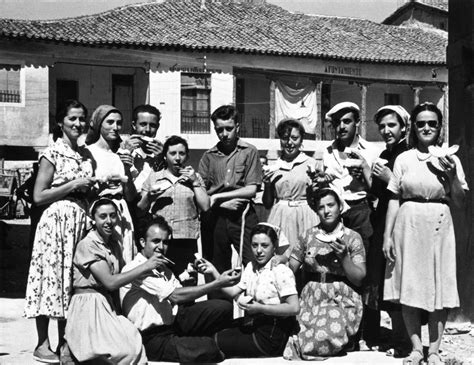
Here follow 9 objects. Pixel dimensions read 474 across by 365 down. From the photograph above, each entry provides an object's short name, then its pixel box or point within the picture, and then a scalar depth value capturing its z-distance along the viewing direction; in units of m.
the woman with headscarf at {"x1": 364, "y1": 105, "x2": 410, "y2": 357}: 5.15
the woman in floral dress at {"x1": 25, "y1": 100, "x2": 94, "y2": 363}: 4.71
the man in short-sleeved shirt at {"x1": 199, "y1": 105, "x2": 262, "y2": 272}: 5.43
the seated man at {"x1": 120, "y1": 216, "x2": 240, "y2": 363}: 4.67
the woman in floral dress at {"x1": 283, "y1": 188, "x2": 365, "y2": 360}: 4.86
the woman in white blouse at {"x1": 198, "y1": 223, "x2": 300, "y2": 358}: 4.77
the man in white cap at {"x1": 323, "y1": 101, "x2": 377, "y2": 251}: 5.24
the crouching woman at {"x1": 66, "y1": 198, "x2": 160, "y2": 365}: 4.48
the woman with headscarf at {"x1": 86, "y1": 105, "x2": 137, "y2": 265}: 4.91
